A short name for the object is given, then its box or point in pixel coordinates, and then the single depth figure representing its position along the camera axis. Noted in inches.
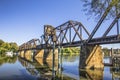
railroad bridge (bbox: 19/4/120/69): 812.4
